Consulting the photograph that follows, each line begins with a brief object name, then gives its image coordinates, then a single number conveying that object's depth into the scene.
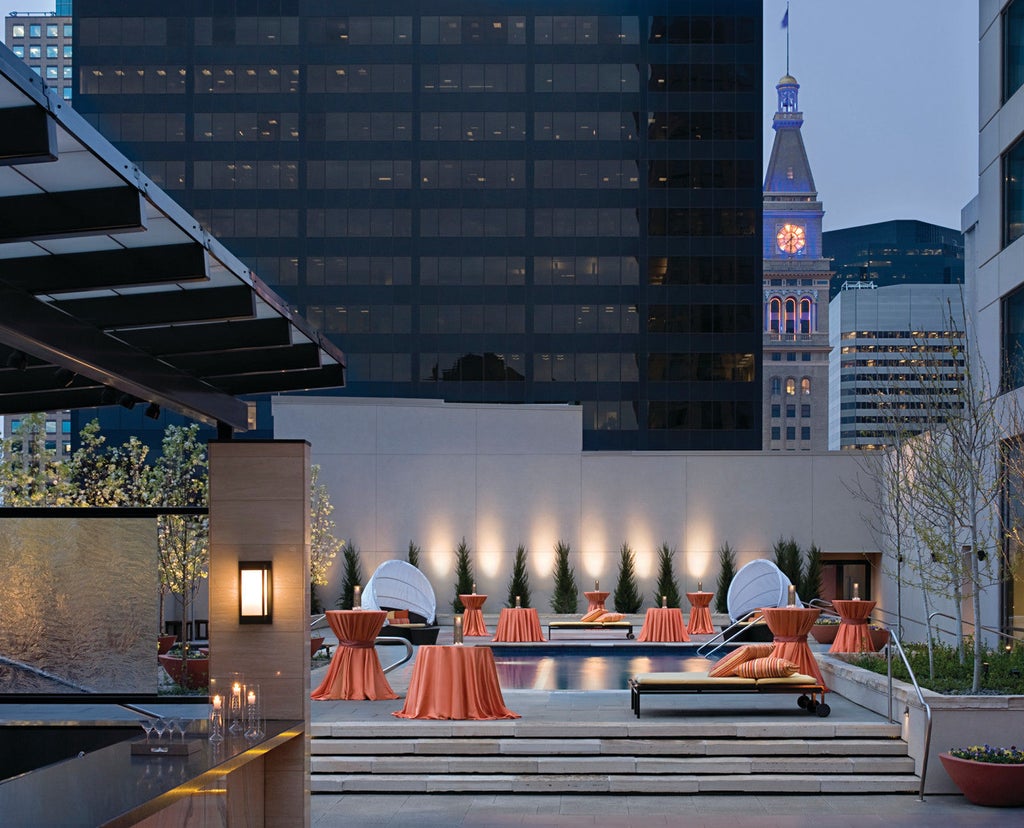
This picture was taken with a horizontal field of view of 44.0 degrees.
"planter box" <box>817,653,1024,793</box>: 12.07
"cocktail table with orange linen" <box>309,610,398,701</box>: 16.14
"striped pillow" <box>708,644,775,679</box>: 14.34
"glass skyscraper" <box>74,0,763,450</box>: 59.62
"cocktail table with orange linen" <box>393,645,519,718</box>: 13.92
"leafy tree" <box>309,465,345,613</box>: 28.84
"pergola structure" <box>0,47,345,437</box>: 5.23
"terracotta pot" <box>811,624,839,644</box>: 25.45
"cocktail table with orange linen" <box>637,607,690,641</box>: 24.97
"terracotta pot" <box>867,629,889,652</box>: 21.91
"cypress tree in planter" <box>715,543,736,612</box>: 32.41
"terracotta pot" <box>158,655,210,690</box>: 14.34
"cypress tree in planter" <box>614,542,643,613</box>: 32.22
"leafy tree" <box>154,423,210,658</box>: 19.14
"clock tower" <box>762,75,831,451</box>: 144.25
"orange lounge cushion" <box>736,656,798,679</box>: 13.85
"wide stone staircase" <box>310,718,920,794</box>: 12.29
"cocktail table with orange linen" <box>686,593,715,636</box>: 27.58
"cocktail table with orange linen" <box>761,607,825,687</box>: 16.72
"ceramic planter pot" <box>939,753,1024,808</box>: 11.33
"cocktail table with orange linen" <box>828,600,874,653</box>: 20.41
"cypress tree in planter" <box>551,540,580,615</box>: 32.31
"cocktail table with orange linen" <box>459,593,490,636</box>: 27.02
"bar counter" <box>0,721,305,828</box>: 6.36
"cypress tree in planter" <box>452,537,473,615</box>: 32.12
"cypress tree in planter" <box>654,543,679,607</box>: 32.22
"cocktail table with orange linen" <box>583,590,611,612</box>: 29.17
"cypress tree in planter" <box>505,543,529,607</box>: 32.19
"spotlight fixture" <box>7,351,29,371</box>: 8.18
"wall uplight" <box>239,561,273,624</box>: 10.00
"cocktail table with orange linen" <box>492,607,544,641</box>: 24.75
